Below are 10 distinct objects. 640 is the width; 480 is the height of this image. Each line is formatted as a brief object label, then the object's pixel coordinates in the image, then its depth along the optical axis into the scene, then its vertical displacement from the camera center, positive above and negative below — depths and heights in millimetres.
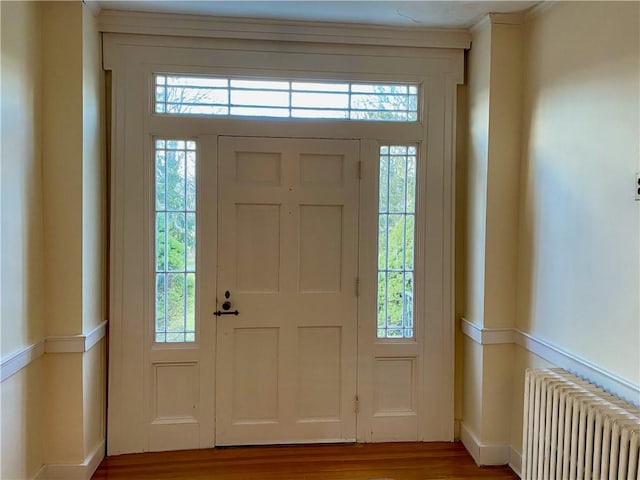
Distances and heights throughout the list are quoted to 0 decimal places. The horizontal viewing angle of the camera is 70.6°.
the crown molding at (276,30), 2545 +1148
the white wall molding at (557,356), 1803 -612
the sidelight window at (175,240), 2691 -84
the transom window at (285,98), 2682 +782
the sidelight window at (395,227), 2822 +12
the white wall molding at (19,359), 1954 -624
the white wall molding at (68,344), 2326 -617
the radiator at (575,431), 1581 -776
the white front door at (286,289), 2738 -378
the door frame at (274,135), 2625 +499
